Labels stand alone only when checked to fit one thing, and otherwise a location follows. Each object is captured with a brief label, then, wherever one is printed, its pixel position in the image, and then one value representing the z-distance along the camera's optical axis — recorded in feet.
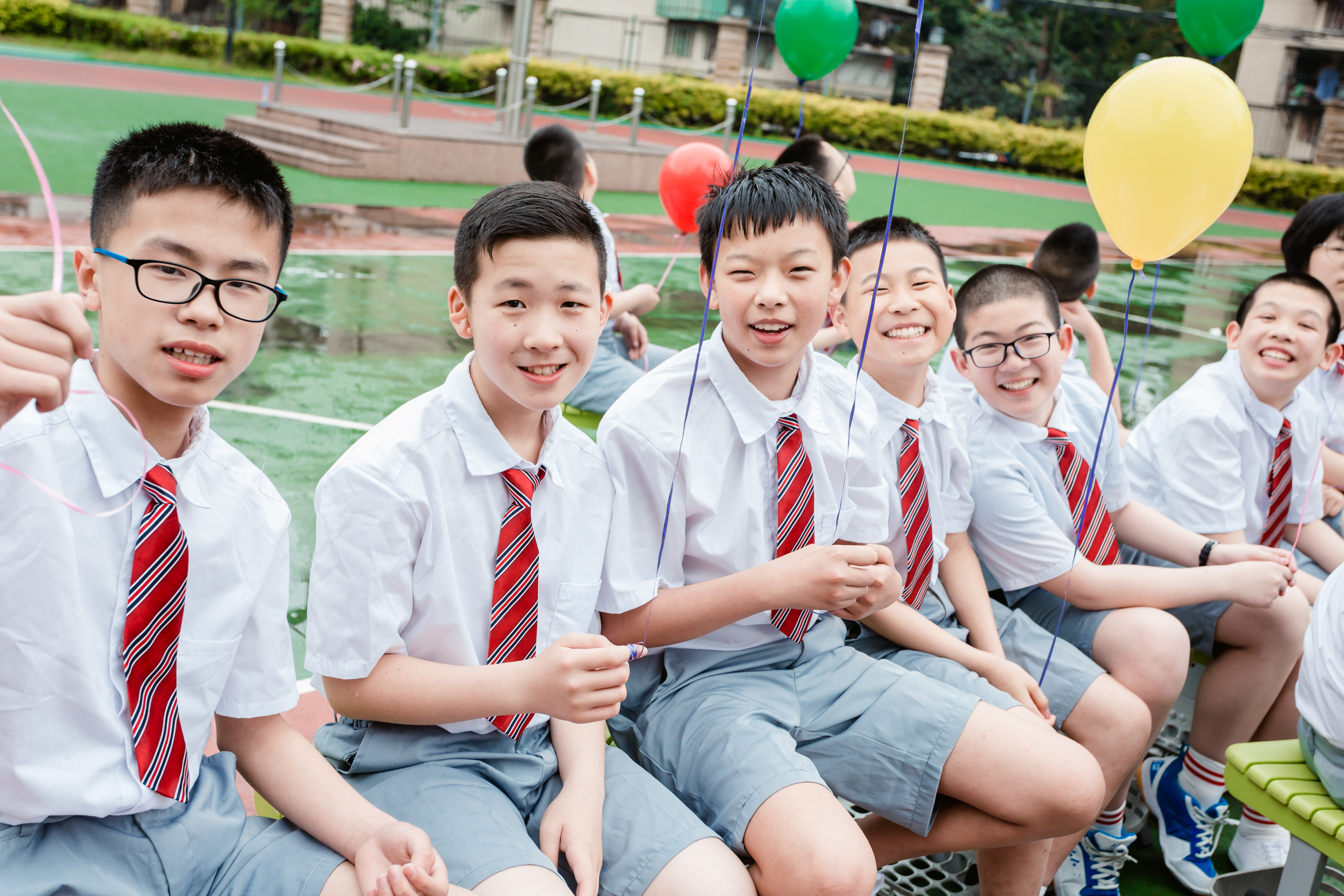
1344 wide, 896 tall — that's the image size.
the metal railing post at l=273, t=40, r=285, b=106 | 40.65
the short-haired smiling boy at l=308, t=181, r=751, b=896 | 5.38
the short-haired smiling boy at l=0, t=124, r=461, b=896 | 4.45
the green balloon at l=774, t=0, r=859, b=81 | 15.51
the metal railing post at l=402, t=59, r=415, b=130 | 38.45
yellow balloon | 8.01
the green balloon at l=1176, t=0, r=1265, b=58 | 11.78
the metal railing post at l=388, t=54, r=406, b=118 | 40.95
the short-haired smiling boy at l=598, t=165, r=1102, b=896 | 6.31
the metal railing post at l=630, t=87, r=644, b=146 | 45.62
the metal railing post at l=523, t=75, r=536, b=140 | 41.03
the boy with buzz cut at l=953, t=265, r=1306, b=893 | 8.32
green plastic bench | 6.60
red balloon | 15.78
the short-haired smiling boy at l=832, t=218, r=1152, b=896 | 7.58
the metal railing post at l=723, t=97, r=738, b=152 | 48.65
